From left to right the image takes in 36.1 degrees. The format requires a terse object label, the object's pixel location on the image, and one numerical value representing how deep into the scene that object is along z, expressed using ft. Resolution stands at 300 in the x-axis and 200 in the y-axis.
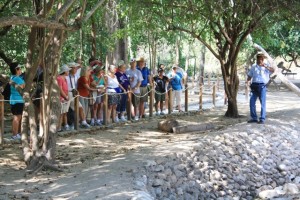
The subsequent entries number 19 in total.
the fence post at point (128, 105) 40.14
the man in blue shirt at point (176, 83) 47.44
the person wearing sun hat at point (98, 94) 36.91
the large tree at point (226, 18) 40.22
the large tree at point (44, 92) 23.45
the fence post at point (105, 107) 36.88
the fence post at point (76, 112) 34.04
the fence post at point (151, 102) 43.34
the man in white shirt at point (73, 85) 34.47
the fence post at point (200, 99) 51.37
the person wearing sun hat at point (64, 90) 32.95
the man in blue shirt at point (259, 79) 38.02
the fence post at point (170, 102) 46.11
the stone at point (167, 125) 37.22
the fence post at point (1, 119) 28.84
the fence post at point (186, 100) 48.84
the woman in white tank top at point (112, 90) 37.83
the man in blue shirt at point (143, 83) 42.45
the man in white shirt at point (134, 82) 41.19
